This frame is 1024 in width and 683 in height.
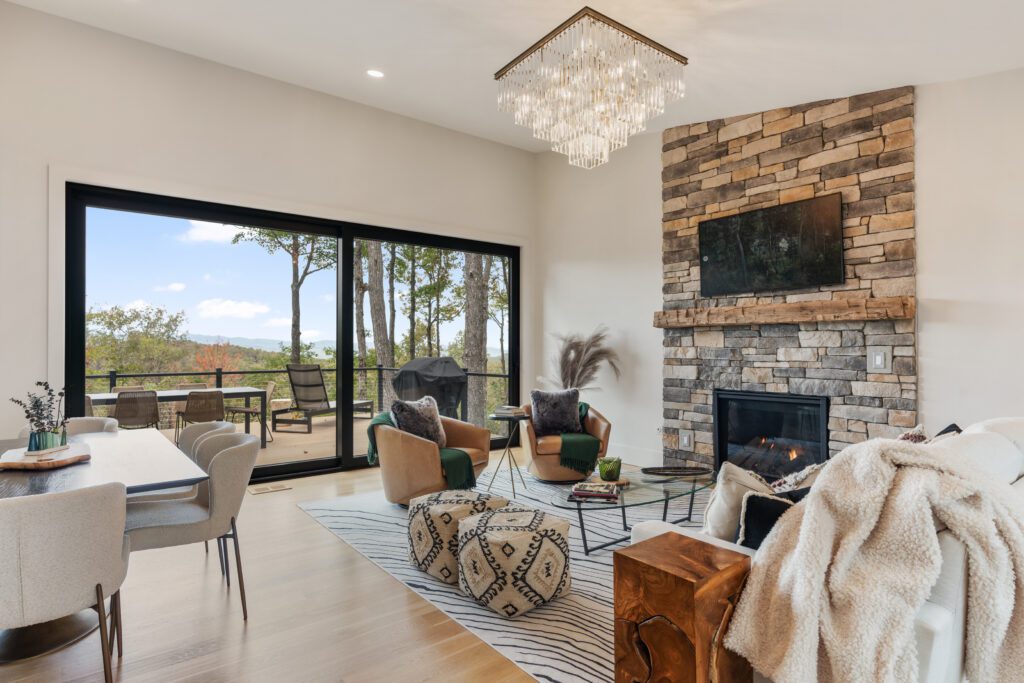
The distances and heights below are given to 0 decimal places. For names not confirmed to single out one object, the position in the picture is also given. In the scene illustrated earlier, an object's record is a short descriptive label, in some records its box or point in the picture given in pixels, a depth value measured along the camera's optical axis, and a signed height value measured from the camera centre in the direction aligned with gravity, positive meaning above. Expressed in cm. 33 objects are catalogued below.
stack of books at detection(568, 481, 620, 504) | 306 -81
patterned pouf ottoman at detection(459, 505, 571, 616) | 250 -97
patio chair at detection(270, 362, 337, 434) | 521 -41
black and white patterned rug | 217 -119
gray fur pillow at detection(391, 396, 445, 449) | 416 -54
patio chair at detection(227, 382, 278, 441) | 516 -57
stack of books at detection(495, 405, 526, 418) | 484 -58
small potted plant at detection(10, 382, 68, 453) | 247 -35
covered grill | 567 -37
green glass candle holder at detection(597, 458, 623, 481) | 338 -75
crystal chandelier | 328 +157
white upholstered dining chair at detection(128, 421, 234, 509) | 291 -52
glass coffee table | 300 -82
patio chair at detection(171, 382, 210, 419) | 473 -33
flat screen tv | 434 +77
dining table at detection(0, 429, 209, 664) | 203 -48
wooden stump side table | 122 -60
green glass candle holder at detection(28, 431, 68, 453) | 245 -40
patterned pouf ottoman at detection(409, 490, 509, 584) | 287 -93
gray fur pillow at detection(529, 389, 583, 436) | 496 -61
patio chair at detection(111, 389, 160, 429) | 435 -47
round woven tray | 347 -80
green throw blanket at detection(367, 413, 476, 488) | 399 -84
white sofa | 120 -60
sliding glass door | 429 +28
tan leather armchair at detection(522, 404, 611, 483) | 473 -93
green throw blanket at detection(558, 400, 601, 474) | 466 -89
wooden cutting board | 228 -45
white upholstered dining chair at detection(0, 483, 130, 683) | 161 -61
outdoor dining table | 432 -40
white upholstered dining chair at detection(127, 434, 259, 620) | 235 -73
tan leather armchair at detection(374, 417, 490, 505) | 393 -83
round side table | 477 -78
